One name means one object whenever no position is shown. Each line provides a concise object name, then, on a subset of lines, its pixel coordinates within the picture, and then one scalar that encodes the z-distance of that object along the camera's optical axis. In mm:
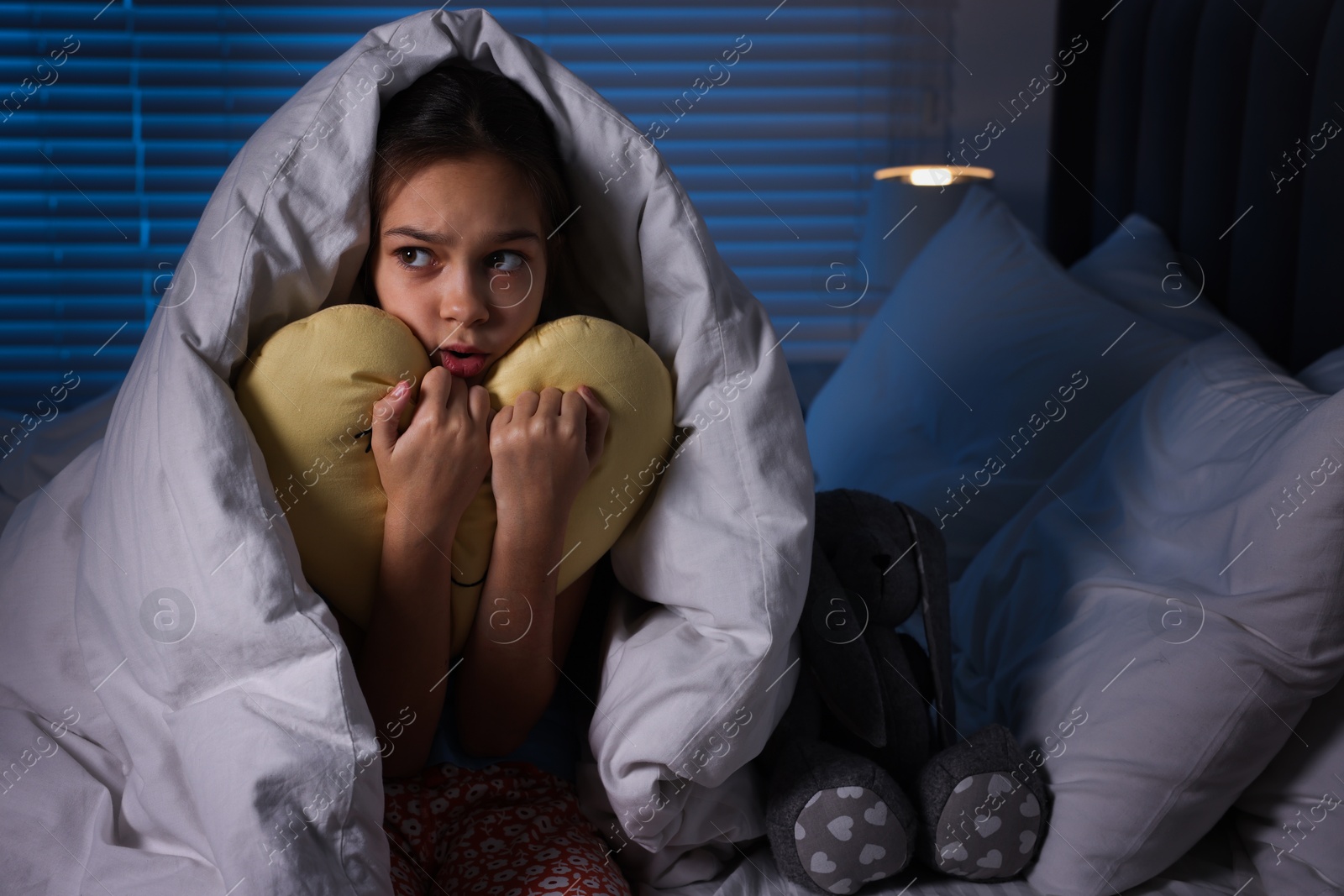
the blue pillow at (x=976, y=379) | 1296
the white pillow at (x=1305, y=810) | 825
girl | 788
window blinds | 2049
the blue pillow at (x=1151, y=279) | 1423
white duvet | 690
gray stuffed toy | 836
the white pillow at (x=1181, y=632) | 817
